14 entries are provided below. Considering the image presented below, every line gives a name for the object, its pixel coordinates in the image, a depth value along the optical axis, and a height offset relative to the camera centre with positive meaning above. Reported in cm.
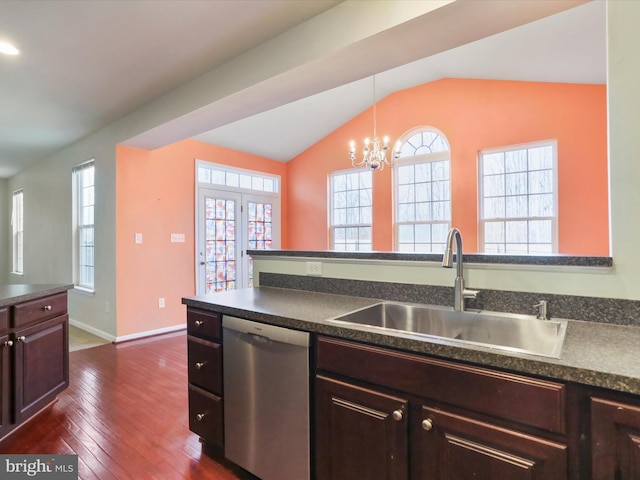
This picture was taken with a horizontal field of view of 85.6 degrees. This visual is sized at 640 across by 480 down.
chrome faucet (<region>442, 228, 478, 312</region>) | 149 -20
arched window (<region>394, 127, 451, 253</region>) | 482 +70
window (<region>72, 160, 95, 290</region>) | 470 +25
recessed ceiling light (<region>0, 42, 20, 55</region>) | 239 +138
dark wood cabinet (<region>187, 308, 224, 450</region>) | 181 -73
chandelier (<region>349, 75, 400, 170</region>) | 402 +103
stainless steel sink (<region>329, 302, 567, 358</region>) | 132 -36
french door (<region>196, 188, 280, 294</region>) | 502 +11
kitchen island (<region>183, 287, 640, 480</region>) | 90 -50
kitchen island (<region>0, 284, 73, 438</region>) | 206 -70
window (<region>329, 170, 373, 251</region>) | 559 +52
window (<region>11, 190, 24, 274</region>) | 708 +27
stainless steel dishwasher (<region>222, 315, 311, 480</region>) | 148 -73
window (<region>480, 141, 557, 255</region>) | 411 +52
